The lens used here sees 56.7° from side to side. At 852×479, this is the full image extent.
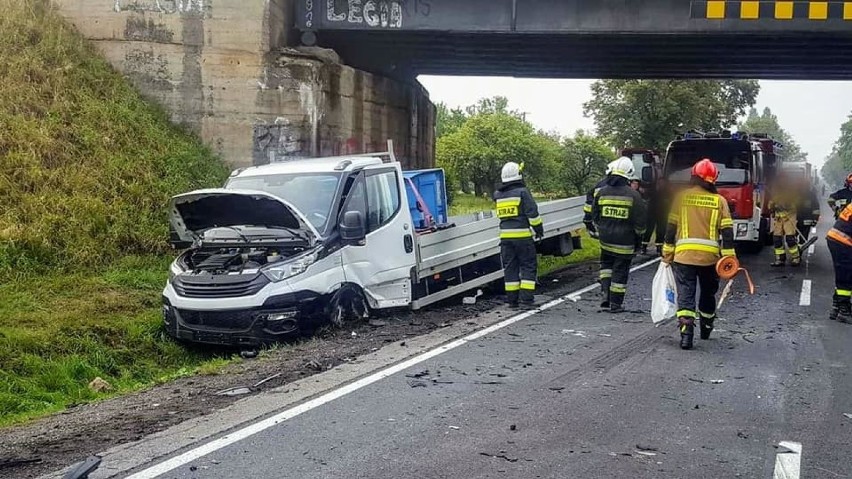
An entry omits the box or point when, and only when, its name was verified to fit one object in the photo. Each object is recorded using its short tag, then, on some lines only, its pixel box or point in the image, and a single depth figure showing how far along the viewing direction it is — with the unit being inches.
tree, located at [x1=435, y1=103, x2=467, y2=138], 2745.1
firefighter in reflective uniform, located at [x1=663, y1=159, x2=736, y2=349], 308.0
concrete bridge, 568.7
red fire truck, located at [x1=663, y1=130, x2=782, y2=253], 620.4
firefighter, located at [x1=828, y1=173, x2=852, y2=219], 499.1
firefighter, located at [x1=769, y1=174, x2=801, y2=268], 589.9
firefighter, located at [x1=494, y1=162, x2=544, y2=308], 396.5
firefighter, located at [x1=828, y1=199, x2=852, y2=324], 376.2
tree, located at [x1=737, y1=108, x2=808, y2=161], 4520.2
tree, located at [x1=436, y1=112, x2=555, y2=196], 1731.1
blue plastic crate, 454.0
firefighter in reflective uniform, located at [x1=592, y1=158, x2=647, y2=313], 381.7
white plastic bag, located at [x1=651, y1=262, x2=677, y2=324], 315.9
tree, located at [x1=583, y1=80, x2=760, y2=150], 1523.1
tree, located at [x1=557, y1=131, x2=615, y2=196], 1707.7
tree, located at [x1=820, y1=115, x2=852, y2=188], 4387.8
